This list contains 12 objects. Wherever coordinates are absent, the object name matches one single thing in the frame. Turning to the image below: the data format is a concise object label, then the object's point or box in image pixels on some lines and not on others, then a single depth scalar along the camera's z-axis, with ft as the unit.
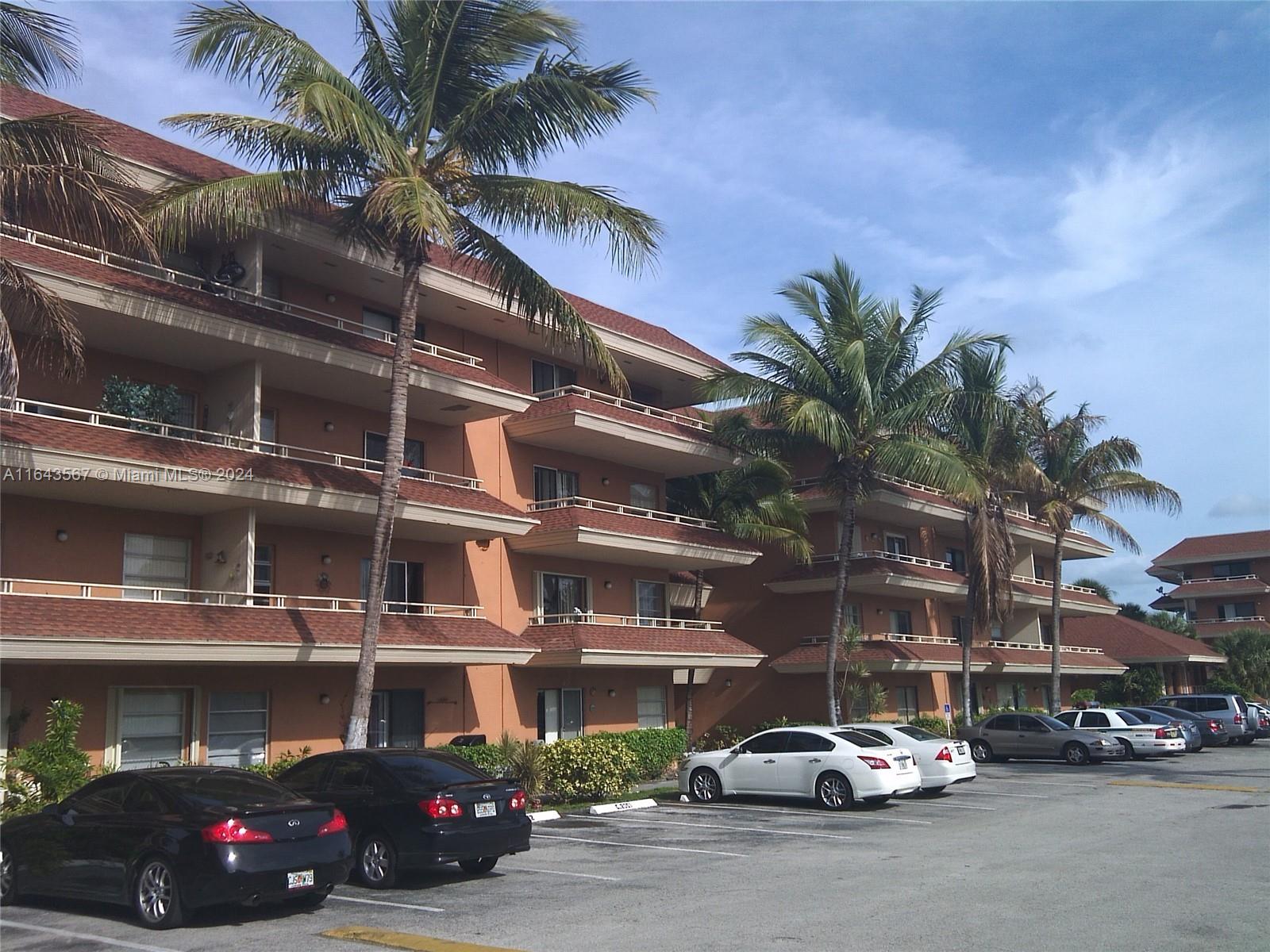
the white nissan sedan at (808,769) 64.75
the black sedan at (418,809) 40.73
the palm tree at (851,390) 99.35
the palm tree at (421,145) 60.39
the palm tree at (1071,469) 138.78
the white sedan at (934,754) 72.02
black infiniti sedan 33.47
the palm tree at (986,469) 114.11
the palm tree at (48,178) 48.21
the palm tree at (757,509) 107.24
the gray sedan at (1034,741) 101.14
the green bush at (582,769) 70.03
